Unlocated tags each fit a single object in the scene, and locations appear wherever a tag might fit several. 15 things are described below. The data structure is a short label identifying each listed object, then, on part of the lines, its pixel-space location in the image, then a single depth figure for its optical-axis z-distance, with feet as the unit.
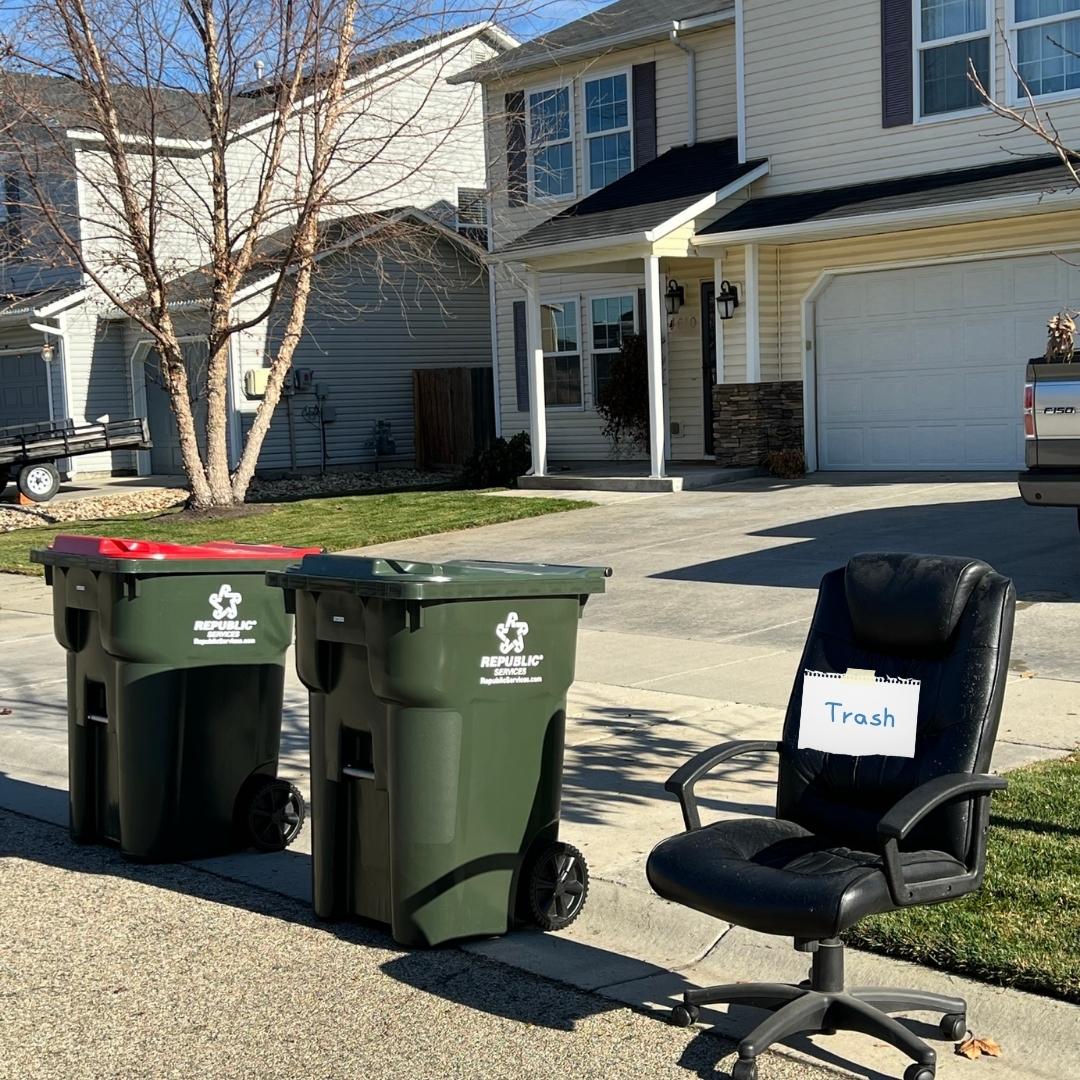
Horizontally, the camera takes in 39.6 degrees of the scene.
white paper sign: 15.15
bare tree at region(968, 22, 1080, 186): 52.60
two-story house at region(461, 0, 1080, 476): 56.08
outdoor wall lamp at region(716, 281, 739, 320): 64.13
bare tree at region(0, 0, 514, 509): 59.47
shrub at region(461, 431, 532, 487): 73.56
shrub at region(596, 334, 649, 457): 71.67
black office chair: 13.17
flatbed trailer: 75.20
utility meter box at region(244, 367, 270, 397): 85.97
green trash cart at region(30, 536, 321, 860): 20.42
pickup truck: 31.78
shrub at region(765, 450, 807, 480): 61.57
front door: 69.67
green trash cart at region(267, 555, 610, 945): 16.60
